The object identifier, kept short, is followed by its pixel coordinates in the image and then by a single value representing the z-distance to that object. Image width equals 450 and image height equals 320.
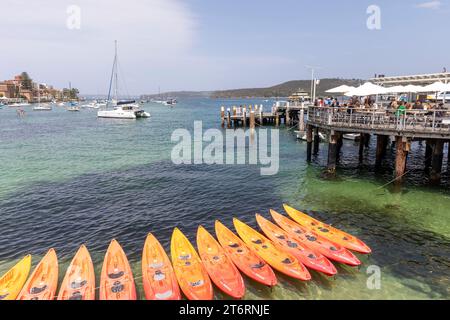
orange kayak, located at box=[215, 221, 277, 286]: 11.55
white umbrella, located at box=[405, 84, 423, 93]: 24.95
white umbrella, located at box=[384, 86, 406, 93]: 24.20
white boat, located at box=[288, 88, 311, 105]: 66.59
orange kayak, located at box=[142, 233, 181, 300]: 10.79
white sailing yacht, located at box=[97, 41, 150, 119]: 79.06
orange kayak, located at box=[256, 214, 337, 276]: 12.11
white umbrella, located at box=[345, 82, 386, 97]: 24.05
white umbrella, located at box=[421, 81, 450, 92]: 23.83
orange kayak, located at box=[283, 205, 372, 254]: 13.59
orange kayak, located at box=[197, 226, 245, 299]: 10.95
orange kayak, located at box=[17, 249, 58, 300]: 10.86
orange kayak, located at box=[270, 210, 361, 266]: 12.70
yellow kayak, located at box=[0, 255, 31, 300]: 11.09
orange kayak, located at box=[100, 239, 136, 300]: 10.75
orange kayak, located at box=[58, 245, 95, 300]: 10.75
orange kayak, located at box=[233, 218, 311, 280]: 11.82
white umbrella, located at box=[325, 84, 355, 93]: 28.52
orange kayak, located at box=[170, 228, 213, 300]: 10.80
